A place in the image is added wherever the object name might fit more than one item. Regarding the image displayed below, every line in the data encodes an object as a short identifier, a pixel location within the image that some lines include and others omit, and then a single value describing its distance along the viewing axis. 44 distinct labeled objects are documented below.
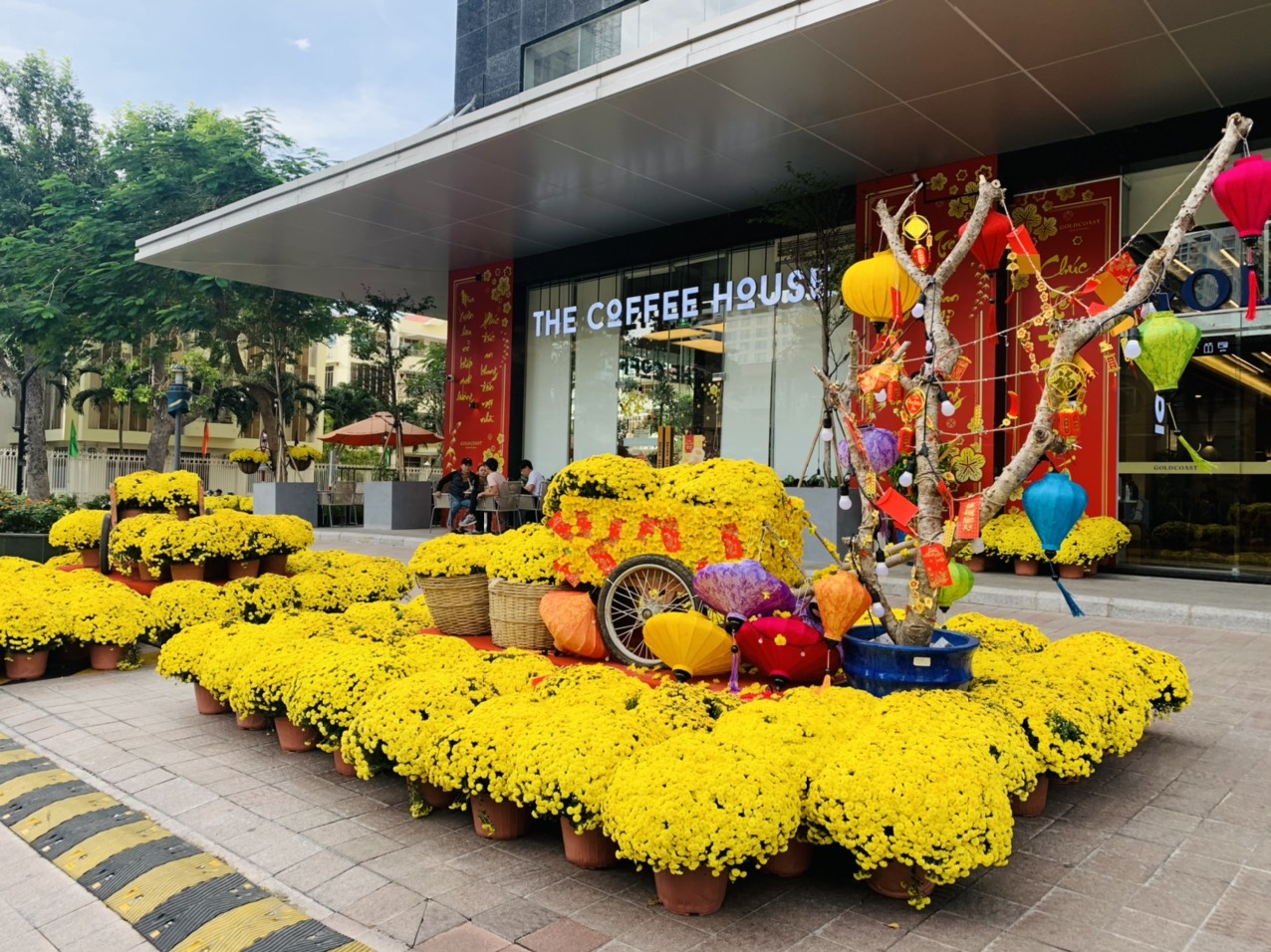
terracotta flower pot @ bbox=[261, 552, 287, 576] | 7.96
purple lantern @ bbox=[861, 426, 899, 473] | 4.20
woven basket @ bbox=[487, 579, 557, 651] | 5.16
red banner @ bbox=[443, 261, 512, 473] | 17.16
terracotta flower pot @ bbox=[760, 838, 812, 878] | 2.94
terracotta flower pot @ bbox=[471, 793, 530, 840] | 3.29
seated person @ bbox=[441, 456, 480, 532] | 15.04
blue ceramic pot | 3.71
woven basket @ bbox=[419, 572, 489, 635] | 5.56
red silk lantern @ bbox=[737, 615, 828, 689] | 4.08
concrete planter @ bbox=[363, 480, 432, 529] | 16.61
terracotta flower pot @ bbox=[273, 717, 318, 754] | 4.32
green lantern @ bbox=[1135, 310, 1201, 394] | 3.62
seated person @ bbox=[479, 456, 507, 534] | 14.38
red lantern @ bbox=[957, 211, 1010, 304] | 4.23
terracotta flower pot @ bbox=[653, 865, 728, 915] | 2.70
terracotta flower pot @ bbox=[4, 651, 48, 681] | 5.98
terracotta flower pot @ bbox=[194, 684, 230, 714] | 5.04
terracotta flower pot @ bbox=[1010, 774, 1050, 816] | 3.49
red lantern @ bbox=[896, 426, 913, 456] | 4.26
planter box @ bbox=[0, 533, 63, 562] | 10.52
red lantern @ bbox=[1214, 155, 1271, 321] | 3.67
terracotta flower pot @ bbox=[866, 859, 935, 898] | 2.76
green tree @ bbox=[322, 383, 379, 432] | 29.88
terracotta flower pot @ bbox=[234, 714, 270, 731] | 4.64
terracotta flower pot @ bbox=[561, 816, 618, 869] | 3.03
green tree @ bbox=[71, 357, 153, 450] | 30.09
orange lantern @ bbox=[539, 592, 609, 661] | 4.94
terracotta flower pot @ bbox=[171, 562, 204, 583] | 7.42
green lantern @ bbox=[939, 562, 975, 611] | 4.16
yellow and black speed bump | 2.62
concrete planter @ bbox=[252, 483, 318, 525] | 16.95
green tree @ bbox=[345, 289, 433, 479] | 17.52
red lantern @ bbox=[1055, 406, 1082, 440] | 3.86
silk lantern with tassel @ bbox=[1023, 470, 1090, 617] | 3.74
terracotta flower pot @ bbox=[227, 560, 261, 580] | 7.74
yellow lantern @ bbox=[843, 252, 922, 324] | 4.55
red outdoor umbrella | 20.48
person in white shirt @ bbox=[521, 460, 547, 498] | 15.06
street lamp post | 12.46
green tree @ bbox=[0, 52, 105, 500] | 25.31
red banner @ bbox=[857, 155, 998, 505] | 11.13
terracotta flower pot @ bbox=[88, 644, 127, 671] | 6.31
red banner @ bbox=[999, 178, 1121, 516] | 10.66
